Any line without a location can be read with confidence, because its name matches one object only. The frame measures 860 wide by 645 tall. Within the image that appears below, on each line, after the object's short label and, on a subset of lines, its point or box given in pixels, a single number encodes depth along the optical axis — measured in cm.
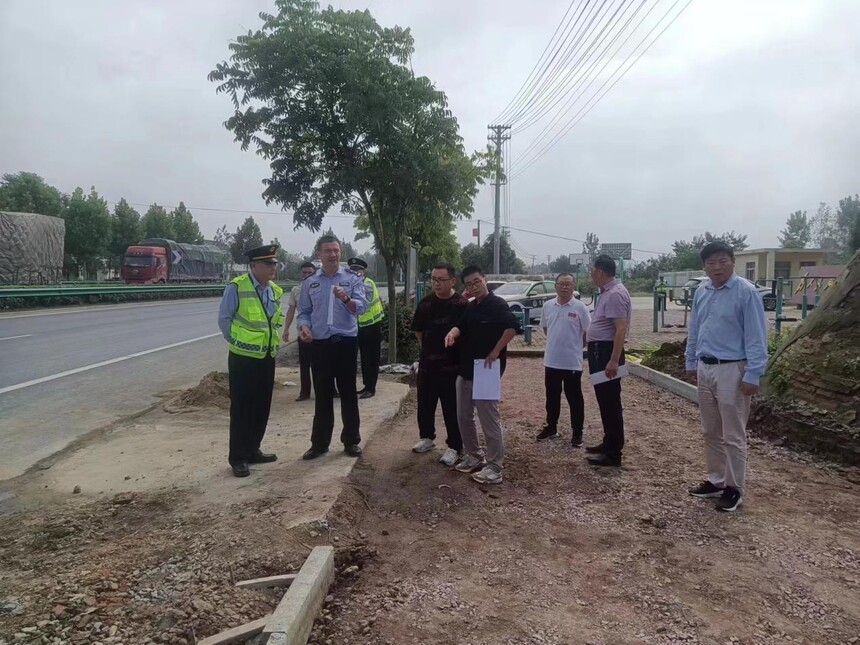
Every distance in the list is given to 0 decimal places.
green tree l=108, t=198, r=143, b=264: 5012
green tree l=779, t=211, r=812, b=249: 8862
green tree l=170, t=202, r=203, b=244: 6160
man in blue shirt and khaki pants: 396
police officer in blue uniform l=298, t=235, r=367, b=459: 485
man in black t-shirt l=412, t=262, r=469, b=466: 489
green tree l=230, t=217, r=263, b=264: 7131
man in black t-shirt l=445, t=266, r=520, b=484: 456
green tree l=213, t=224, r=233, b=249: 8368
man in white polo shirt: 576
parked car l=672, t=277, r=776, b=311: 1640
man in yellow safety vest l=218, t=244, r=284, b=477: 454
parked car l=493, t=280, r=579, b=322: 1845
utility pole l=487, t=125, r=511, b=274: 3409
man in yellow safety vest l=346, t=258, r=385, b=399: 756
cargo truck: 3566
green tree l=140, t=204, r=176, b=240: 5472
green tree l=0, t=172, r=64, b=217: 4394
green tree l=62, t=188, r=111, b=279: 4372
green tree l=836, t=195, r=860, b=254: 7852
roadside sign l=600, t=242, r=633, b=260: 5204
